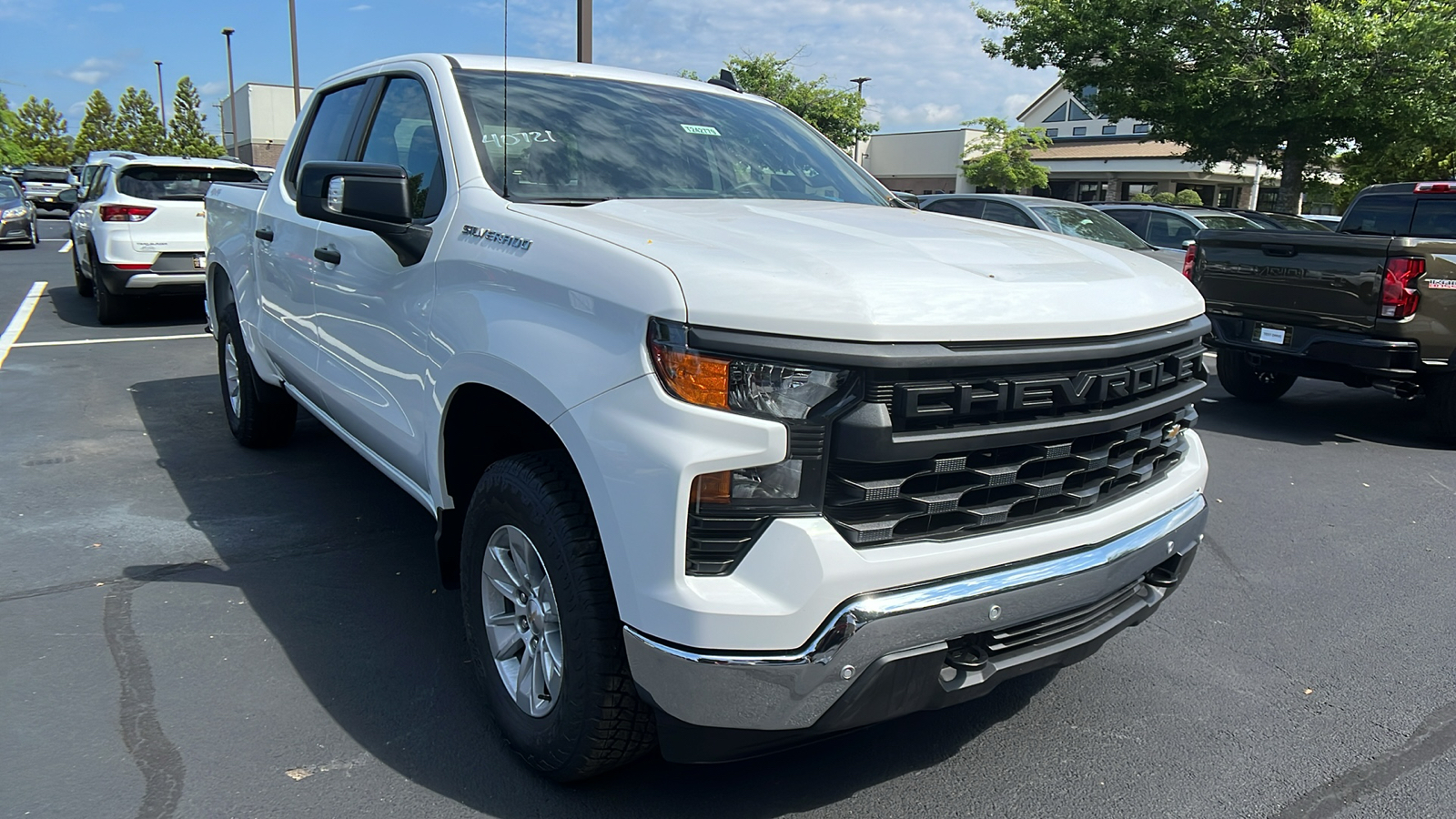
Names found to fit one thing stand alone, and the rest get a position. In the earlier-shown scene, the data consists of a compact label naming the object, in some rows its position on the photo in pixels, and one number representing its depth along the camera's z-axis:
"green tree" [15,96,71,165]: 74.12
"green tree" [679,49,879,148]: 38.53
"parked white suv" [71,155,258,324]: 10.08
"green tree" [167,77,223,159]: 55.25
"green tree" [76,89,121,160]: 71.81
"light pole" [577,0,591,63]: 8.79
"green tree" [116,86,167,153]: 63.00
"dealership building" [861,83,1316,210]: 42.81
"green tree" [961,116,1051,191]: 42.50
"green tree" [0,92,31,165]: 66.50
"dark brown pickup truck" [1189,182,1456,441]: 6.47
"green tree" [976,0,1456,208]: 17.62
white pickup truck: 2.05
